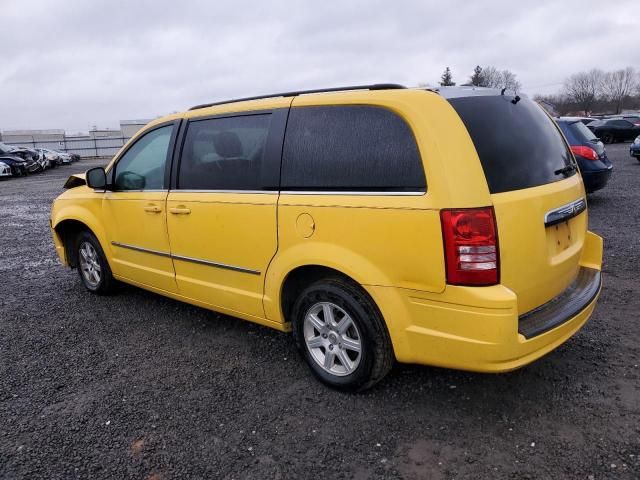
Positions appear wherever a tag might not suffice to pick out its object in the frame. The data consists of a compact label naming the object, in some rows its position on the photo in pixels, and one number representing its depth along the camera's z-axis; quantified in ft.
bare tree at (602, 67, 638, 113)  302.12
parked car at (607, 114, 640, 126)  85.10
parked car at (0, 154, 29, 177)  73.72
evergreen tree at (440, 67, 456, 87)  214.48
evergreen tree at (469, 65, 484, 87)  236.67
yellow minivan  8.30
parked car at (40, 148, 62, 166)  91.34
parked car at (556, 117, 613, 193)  28.17
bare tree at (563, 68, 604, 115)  293.43
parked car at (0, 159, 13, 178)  72.23
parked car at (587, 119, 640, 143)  84.38
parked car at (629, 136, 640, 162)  51.39
